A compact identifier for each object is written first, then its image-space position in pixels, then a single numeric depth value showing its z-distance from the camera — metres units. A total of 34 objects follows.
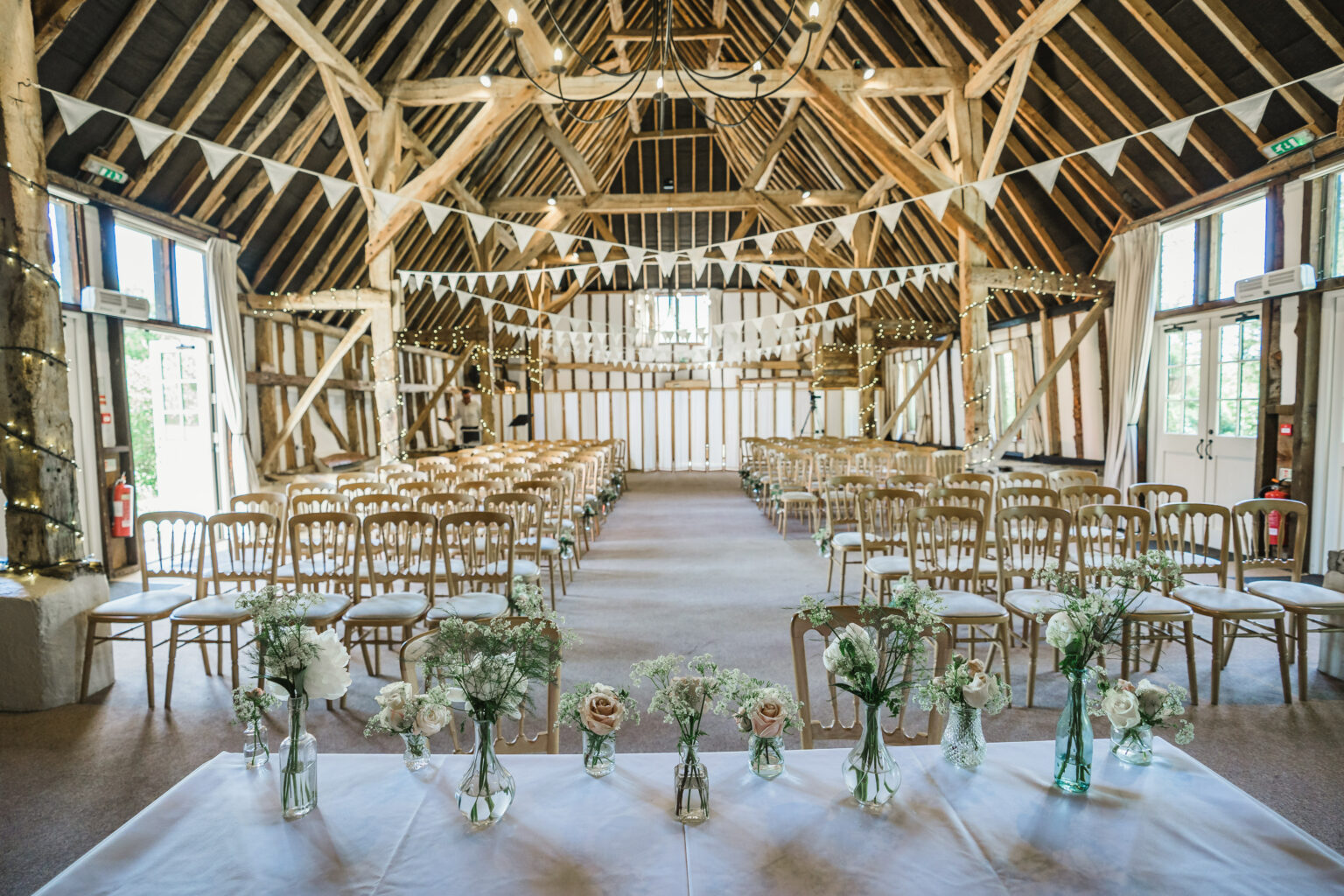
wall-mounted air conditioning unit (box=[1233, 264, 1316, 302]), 6.16
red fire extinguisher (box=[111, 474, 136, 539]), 6.98
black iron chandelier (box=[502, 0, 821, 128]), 4.57
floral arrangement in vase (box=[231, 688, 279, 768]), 1.69
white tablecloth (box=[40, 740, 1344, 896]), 1.40
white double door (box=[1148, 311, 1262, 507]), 7.17
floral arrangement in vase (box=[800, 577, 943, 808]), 1.65
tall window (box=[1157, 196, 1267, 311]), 7.05
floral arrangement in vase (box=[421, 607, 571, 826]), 1.60
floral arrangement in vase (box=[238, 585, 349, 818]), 1.64
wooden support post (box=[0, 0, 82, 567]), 3.79
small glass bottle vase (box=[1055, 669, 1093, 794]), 1.72
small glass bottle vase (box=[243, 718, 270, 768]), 1.86
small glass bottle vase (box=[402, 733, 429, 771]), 1.81
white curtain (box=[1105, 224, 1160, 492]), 8.08
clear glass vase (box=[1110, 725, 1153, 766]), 1.84
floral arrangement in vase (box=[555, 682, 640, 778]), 1.70
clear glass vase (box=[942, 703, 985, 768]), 1.82
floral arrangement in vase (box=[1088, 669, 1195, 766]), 1.80
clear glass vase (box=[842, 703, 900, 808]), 1.66
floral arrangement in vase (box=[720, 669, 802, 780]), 1.71
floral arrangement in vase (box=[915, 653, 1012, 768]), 1.76
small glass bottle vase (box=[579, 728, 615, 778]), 1.81
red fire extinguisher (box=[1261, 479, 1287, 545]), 6.50
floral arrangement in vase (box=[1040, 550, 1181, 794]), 1.73
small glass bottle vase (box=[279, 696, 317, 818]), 1.65
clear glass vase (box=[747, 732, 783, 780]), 1.79
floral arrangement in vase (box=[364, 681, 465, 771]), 1.69
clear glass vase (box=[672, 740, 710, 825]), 1.63
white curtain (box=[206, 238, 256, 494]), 8.24
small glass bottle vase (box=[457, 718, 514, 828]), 1.62
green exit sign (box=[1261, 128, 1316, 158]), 5.98
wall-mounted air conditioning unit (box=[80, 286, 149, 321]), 6.53
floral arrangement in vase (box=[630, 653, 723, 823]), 1.60
